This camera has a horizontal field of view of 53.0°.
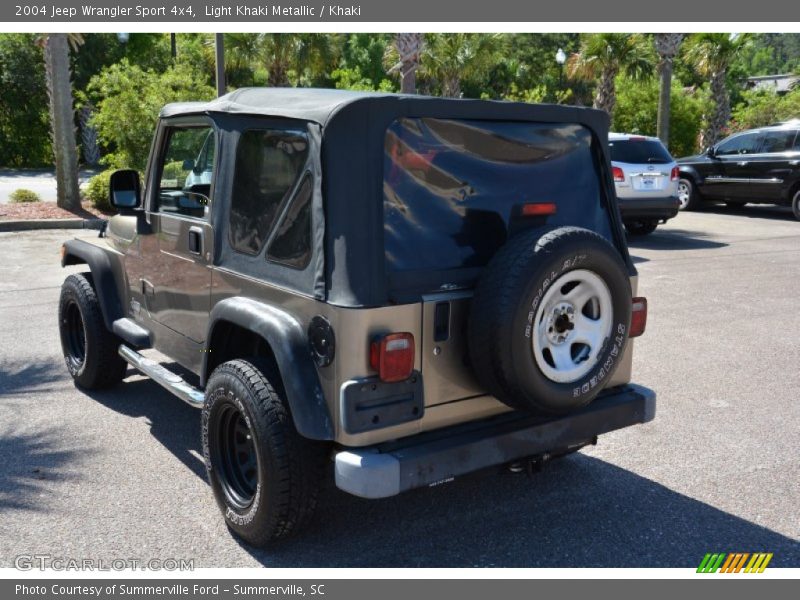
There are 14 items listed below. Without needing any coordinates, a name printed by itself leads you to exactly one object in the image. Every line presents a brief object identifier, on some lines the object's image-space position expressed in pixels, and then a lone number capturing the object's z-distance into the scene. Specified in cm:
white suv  1231
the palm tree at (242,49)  2222
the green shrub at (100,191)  1591
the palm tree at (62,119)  1491
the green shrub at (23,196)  1709
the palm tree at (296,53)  2242
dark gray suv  1545
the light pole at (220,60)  1472
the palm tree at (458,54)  2477
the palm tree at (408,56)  1628
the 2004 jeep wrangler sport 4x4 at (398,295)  318
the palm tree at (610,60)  2272
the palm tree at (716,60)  2544
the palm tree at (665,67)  2103
